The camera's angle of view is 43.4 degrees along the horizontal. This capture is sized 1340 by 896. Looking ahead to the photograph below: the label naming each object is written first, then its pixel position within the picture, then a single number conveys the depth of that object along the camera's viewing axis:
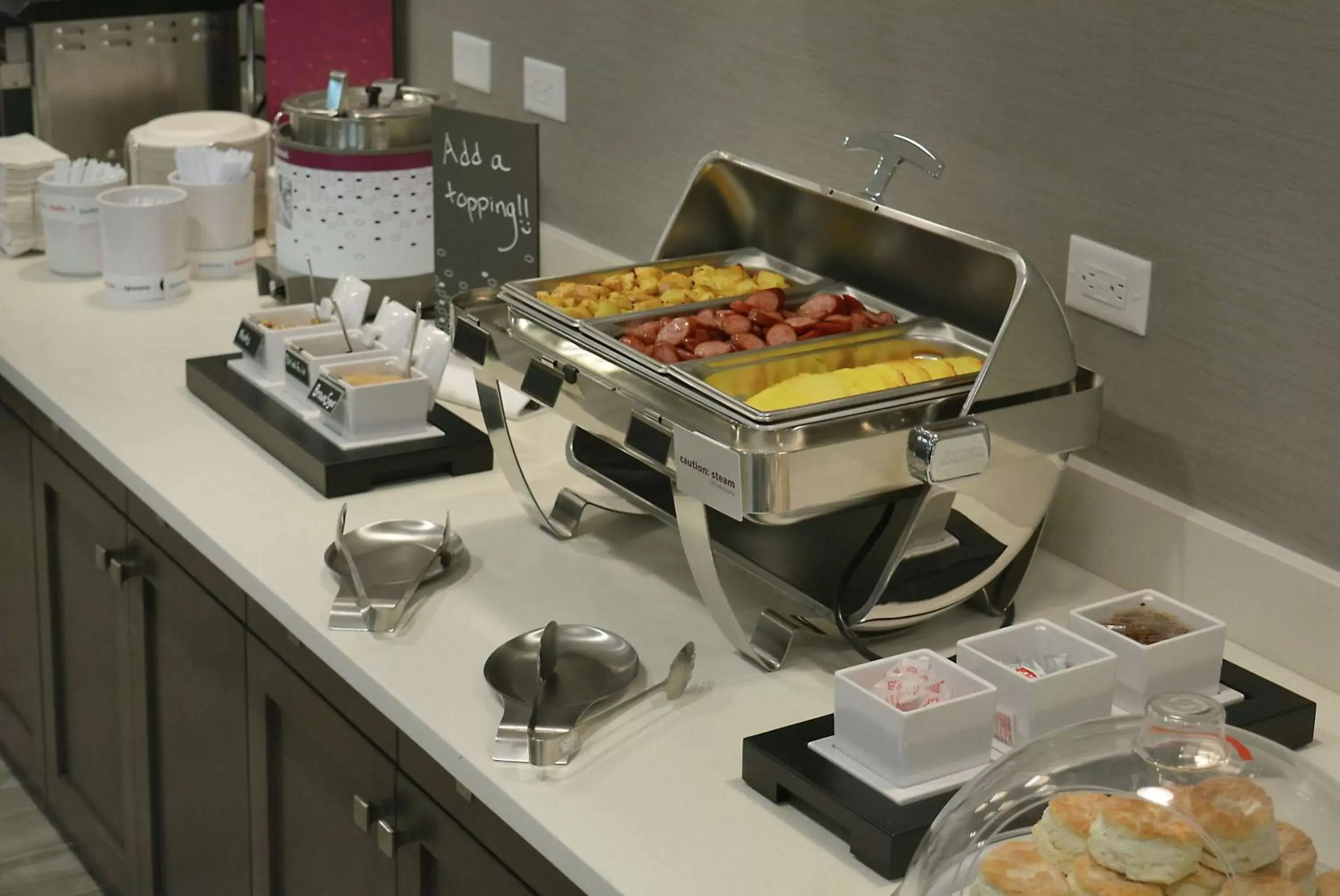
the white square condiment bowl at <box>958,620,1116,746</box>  1.22
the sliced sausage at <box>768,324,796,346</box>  1.52
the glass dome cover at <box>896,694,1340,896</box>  0.86
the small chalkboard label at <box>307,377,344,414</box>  1.83
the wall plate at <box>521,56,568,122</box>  2.32
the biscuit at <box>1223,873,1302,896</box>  0.85
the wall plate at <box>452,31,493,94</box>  2.46
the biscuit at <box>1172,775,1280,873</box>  0.86
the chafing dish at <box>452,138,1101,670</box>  1.31
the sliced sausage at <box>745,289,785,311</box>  1.59
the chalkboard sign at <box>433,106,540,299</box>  2.15
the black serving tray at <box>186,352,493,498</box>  1.77
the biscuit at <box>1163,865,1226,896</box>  0.85
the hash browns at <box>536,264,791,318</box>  1.62
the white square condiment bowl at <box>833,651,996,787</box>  1.17
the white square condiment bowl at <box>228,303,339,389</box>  1.98
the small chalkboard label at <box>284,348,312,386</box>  1.90
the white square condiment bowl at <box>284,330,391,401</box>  1.89
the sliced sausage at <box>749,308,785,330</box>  1.56
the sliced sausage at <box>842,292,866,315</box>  1.60
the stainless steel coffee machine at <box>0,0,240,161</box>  2.77
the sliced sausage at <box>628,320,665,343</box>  1.53
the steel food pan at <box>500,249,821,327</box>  1.60
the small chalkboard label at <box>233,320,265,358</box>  1.99
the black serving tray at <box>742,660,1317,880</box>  1.13
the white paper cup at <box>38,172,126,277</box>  2.43
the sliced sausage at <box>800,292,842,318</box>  1.59
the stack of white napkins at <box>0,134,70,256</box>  2.54
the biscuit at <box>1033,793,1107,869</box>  0.89
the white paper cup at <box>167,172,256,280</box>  2.49
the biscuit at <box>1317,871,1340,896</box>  0.86
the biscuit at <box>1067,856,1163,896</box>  0.86
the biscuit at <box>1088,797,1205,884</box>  0.85
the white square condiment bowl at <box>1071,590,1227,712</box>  1.29
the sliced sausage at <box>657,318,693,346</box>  1.51
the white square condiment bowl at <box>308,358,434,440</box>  1.82
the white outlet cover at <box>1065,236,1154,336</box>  1.53
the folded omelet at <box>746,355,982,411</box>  1.38
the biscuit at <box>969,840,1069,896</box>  0.88
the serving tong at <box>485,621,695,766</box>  1.27
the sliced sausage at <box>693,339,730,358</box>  1.50
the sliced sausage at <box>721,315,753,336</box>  1.54
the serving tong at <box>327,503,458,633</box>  1.47
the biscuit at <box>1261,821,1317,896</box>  0.86
